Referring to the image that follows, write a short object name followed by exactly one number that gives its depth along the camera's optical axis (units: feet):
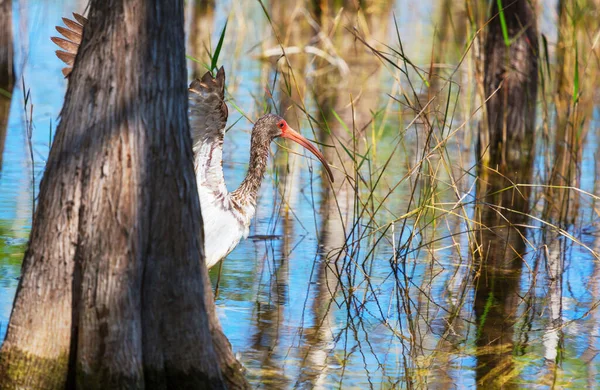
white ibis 40.91
